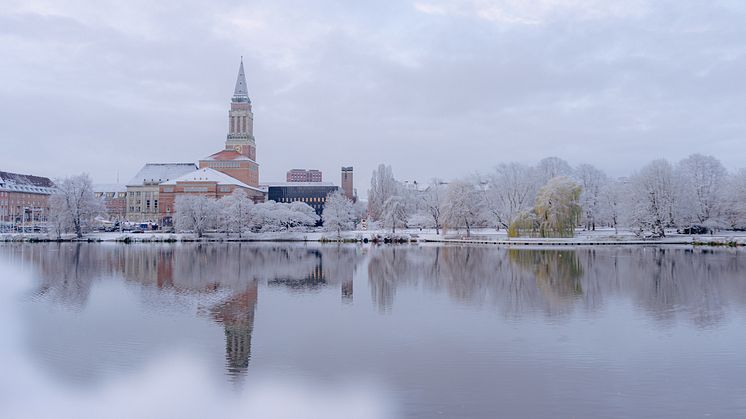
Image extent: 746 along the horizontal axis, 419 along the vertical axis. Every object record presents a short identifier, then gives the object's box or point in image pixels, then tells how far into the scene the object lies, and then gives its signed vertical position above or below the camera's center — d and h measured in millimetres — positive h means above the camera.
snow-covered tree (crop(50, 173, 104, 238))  62531 +2658
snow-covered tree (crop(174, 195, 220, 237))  62688 +1452
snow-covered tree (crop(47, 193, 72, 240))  62469 +1676
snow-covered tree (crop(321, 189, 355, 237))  64756 +1291
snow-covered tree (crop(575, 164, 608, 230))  64000 +4027
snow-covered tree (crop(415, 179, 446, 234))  61447 +2369
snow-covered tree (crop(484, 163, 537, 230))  57219 +3097
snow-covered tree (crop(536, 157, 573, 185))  71375 +7349
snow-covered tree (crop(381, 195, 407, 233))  64062 +1457
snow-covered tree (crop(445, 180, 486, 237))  55938 +1978
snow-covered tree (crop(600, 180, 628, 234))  60334 +2575
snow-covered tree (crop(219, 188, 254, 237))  64062 +1247
